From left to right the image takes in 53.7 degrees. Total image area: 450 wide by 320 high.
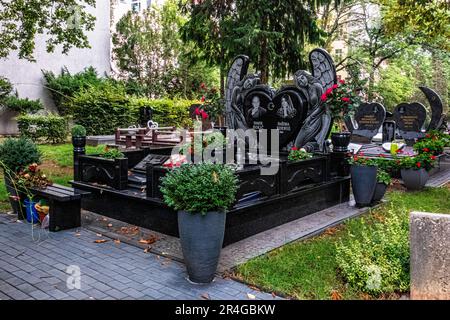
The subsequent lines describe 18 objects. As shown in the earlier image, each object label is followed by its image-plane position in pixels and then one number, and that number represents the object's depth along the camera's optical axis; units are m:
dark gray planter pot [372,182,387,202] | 8.87
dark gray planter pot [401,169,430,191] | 10.60
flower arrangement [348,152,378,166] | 8.52
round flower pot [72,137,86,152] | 8.44
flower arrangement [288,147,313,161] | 8.43
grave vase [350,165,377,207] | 8.48
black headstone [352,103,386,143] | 17.84
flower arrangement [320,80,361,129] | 8.93
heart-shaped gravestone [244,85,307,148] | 9.79
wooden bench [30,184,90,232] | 6.83
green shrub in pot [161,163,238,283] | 4.81
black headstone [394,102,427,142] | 17.70
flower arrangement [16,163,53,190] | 7.32
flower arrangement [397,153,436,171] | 10.57
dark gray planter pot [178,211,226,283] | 4.87
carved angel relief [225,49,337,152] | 9.51
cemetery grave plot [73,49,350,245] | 6.87
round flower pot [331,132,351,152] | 9.05
